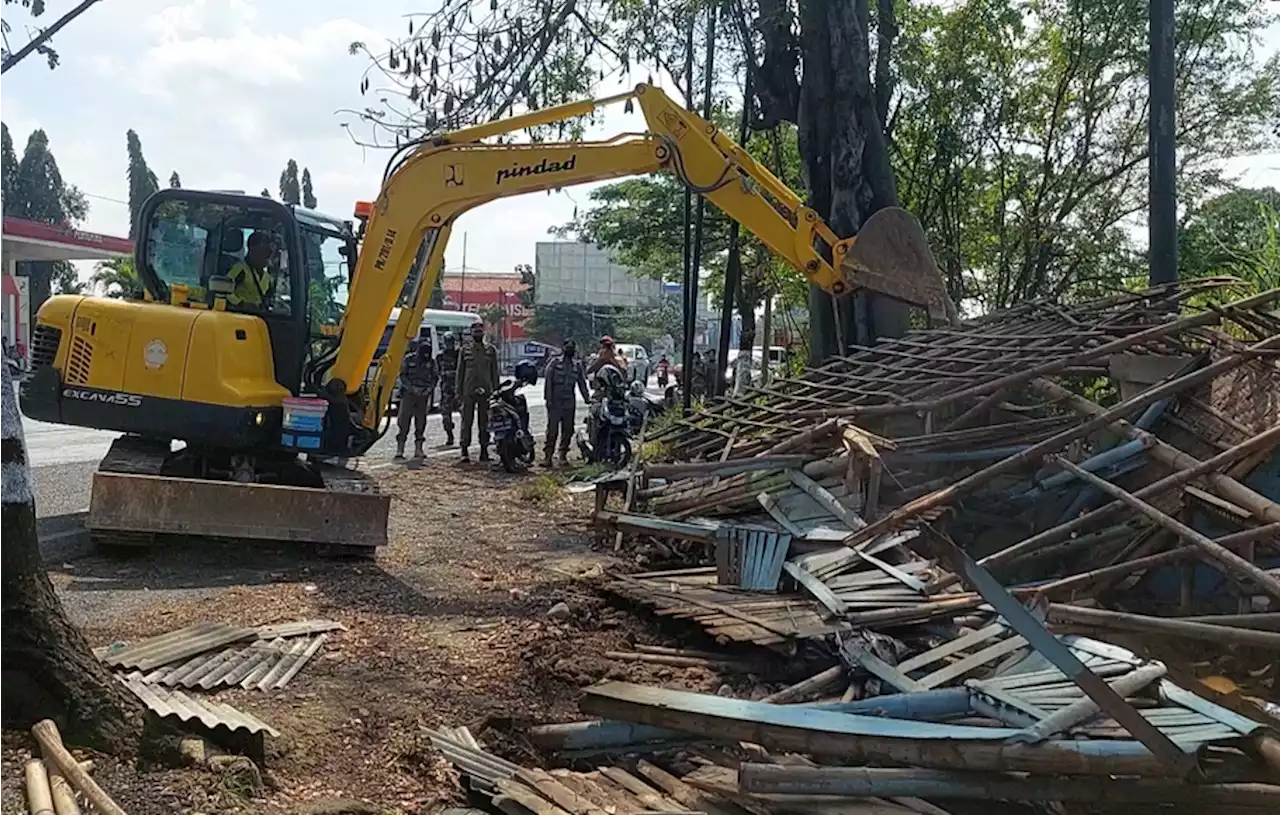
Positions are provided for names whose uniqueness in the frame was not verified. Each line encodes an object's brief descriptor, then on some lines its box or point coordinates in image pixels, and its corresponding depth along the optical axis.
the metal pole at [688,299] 16.39
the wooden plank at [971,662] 4.87
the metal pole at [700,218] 15.22
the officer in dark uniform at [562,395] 15.15
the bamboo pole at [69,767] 3.51
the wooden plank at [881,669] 4.89
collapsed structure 3.82
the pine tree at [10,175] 42.33
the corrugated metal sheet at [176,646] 5.42
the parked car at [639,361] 28.78
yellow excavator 8.34
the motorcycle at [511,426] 14.38
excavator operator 9.16
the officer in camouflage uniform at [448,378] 18.88
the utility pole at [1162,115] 7.61
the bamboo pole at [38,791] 3.50
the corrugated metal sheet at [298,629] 6.19
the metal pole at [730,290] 16.62
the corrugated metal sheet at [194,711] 4.59
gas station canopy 29.97
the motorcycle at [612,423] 14.39
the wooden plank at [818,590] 5.88
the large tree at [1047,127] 15.44
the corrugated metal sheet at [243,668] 5.27
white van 27.71
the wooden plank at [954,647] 5.14
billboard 51.72
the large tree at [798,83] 9.80
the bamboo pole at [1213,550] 4.67
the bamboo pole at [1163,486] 5.57
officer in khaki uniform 15.09
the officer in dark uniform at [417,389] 14.97
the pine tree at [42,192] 45.72
